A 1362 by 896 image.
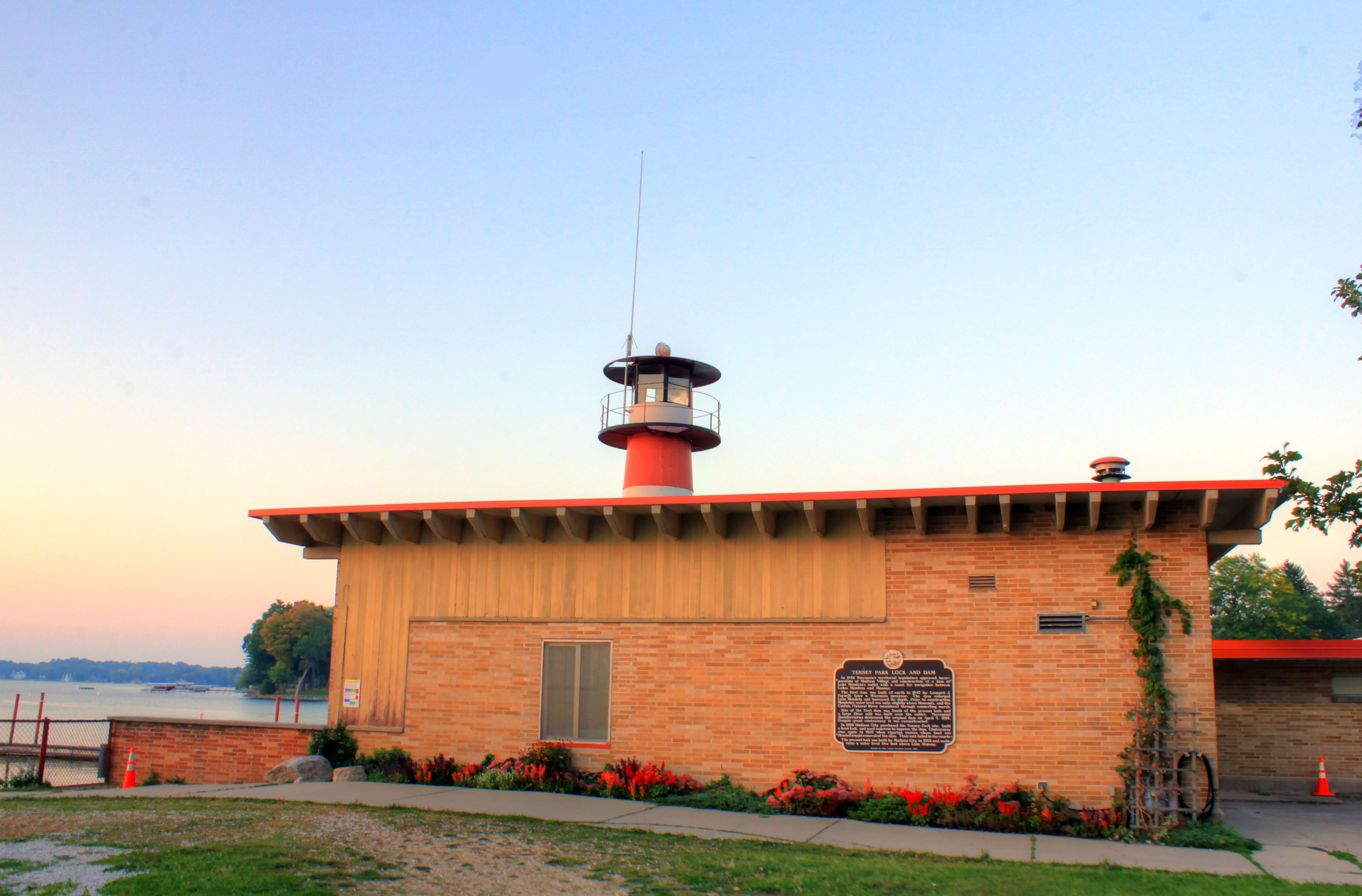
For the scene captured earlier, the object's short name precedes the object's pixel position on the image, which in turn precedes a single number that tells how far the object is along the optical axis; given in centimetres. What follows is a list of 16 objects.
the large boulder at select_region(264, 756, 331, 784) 1441
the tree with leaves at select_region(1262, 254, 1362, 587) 743
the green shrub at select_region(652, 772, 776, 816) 1296
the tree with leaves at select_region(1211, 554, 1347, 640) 5741
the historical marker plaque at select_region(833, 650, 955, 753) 1316
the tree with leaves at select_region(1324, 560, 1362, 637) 7319
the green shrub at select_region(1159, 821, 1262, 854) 1097
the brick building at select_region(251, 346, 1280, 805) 1281
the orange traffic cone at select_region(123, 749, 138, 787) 1511
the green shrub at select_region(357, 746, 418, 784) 1488
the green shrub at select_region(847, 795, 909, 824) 1235
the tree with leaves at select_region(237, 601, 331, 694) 8650
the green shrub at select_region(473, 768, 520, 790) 1406
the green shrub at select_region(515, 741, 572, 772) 1420
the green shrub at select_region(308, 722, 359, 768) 1523
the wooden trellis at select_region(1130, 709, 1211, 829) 1172
